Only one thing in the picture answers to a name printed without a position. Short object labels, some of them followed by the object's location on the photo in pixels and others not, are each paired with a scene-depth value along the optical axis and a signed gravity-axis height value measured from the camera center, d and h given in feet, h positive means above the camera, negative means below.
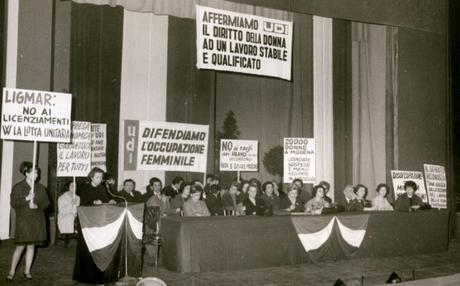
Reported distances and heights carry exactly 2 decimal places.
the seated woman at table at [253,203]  29.86 -1.74
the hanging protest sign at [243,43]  27.58 +7.05
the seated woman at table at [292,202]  32.11 -1.83
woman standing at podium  22.31 -4.21
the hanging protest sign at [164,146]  31.73 +1.57
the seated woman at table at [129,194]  34.90 -1.53
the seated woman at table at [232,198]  37.35 -1.83
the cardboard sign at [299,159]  39.52 +1.11
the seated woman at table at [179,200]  33.81 -1.83
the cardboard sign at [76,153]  32.99 +1.07
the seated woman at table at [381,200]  35.96 -1.72
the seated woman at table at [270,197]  35.32 -1.60
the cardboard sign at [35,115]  24.52 +2.59
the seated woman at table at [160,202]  32.48 -1.88
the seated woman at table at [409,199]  33.32 -1.53
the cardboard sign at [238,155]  39.93 +1.35
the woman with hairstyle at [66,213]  33.73 -2.76
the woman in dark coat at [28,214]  22.98 -1.97
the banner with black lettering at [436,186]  37.27 -0.74
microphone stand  21.65 -4.52
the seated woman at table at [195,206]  30.40 -1.97
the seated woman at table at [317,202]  31.40 -1.72
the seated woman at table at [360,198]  34.04 -1.55
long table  25.27 -3.52
